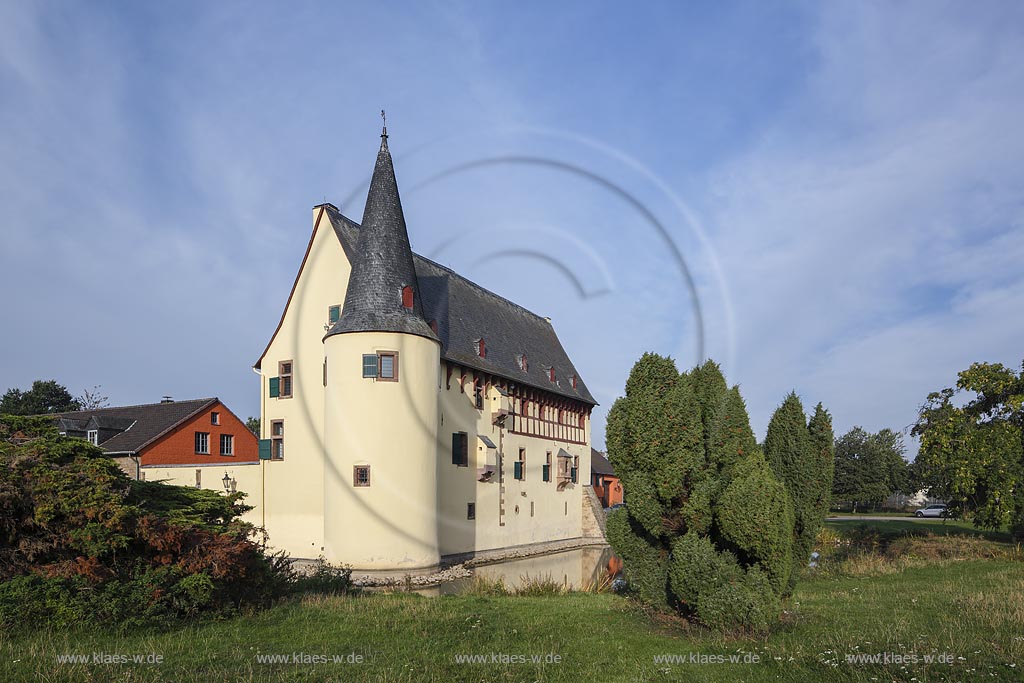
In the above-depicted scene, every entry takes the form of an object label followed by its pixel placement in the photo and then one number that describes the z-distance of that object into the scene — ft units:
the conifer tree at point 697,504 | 34.91
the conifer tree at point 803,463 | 41.70
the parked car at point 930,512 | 199.90
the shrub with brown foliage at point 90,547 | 30.91
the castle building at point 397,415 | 80.64
